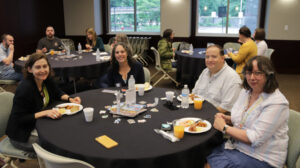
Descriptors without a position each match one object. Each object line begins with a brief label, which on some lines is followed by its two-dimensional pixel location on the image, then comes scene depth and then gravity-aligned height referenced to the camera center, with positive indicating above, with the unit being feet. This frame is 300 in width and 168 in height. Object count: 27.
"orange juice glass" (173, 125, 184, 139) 5.85 -2.07
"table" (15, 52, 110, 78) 14.35 -1.59
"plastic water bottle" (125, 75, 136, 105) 7.87 -1.76
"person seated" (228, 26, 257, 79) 14.61 -0.69
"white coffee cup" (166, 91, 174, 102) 8.16 -1.80
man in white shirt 8.40 -1.46
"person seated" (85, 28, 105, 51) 20.45 -0.18
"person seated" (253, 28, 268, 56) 17.48 -0.30
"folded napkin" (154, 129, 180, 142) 5.77 -2.18
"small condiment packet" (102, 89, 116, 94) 9.29 -1.87
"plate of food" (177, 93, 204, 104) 8.22 -1.89
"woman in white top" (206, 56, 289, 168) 5.74 -2.08
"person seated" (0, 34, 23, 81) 15.44 -1.31
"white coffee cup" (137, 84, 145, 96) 8.82 -1.73
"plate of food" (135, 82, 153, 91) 9.43 -1.76
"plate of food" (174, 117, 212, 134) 6.21 -2.12
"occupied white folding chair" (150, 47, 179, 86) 18.02 -1.81
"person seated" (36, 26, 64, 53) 19.83 -0.35
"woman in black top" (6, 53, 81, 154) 7.08 -1.85
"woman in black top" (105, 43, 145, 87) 10.49 -1.21
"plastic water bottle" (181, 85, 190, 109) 7.74 -1.82
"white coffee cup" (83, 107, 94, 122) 6.69 -1.92
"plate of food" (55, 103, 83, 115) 7.25 -1.98
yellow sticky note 5.57 -2.23
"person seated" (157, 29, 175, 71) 18.29 -0.91
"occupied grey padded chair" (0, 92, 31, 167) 7.16 -2.96
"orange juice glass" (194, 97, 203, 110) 7.54 -1.90
